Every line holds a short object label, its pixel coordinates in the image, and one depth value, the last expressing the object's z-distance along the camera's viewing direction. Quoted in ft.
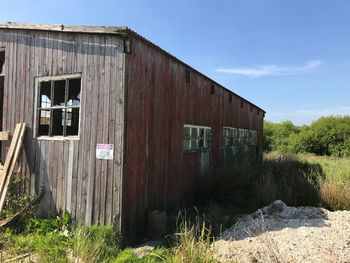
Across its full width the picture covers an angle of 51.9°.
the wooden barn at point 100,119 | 22.62
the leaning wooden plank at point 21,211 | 23.94
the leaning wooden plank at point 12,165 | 25.13
